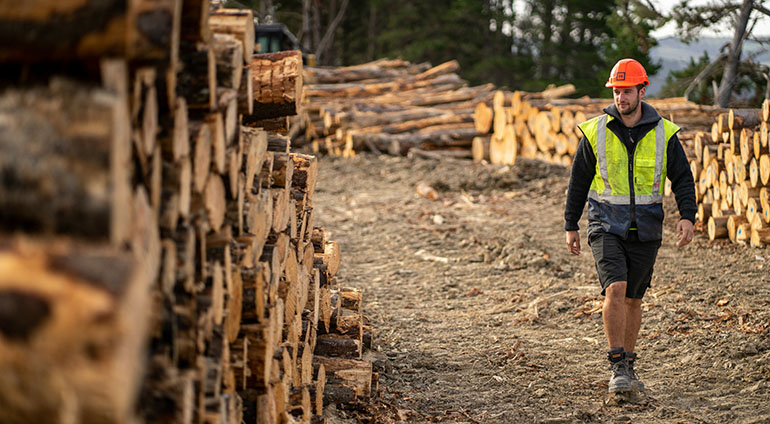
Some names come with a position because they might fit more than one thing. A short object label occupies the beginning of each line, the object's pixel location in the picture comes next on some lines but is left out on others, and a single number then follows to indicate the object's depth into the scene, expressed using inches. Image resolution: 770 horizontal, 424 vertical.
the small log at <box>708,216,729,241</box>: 626.5
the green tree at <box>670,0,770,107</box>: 1280.8
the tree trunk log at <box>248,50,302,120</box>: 262.2
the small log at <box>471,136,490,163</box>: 1001.5
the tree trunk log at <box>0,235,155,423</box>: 101.9
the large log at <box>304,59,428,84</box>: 1403.8
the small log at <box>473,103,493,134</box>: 1007.2
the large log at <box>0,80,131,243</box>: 111.2
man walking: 338.0
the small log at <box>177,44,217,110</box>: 171.9
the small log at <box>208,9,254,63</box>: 201.8
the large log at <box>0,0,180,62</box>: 118.8
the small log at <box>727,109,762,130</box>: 614.9
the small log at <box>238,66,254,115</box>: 208.2
